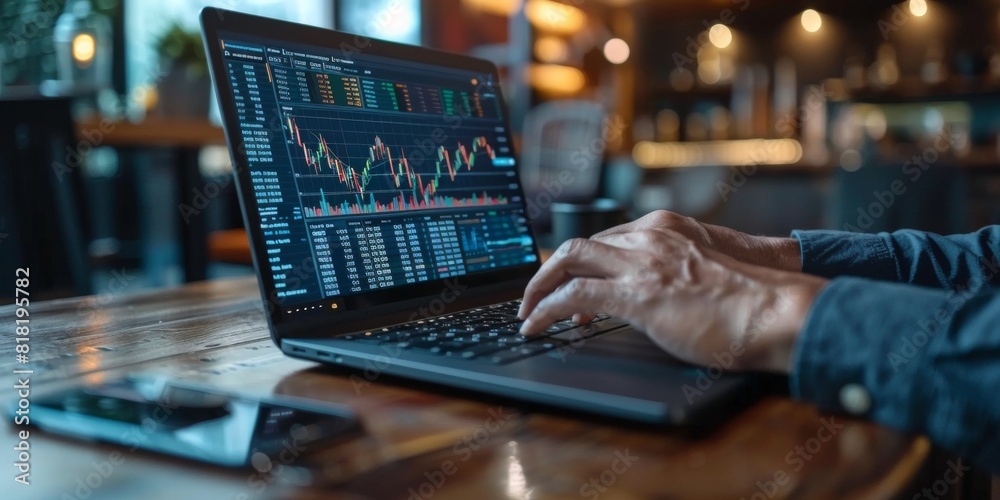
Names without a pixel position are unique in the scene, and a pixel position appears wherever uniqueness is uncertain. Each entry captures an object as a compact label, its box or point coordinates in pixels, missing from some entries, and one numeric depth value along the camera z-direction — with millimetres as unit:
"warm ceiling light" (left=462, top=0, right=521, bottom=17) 5391
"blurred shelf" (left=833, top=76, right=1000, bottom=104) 4691
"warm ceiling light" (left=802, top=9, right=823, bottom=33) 5543
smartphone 358
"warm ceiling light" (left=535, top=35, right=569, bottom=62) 5699
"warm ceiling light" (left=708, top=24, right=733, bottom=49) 5836
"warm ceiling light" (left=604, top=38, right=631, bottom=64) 6172
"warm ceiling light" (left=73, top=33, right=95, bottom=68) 2186
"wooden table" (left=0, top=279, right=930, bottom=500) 328
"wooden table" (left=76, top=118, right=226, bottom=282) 2049
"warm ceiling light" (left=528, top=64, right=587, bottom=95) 5680
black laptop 461
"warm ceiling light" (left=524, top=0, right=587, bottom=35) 5570
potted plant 2426
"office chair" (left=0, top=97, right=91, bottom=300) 1502
